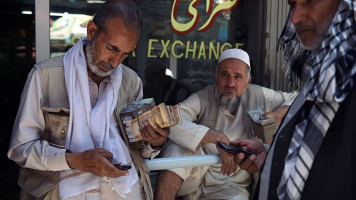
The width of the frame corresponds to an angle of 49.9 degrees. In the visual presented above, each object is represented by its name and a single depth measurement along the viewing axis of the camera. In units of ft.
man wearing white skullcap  9.27
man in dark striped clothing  3.79
